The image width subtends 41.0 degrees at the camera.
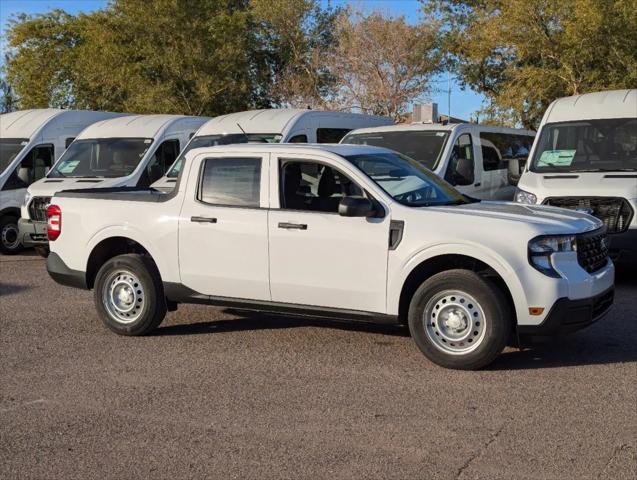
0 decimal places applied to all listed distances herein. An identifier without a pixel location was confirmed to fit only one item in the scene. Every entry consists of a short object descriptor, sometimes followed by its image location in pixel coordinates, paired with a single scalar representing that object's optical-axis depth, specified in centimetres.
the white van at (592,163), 1002
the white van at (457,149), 1180
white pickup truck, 631
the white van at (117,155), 1373
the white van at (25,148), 1448
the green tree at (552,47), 2419
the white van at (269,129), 1407
